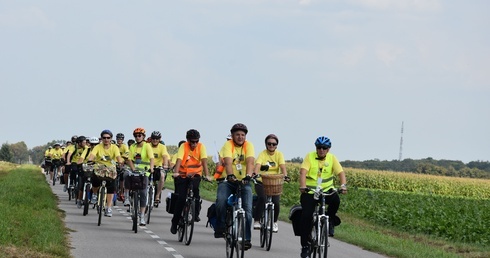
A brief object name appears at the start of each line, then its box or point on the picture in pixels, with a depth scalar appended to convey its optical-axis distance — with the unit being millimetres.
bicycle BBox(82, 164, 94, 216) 24672
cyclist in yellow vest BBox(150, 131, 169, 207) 24953
